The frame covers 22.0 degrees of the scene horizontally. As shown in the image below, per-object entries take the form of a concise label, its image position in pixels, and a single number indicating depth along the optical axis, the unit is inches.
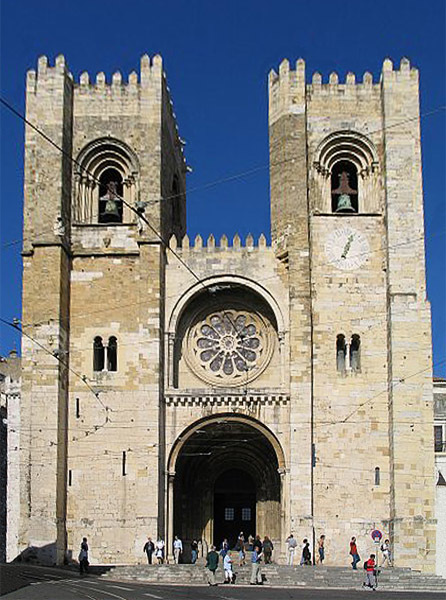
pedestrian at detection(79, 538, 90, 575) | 1292.4
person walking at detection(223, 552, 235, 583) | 1223.9
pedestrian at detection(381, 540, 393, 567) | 1369.3
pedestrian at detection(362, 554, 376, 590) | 1148.5
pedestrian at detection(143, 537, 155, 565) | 1368.1
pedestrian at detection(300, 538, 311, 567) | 1358.3
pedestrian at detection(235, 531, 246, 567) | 1455.5
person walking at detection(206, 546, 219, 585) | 1182.3
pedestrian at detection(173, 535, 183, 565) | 1424.3
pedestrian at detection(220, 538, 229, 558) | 1334.9
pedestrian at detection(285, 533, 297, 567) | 1370.6
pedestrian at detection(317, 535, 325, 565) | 1373.0
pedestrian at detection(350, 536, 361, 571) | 1315.2
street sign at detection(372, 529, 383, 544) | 1364.4
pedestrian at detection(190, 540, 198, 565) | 1481.3
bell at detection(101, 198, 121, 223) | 1528.1
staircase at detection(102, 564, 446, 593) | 1214.3
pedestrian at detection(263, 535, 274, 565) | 1407.5
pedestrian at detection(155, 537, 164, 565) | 1374.3
